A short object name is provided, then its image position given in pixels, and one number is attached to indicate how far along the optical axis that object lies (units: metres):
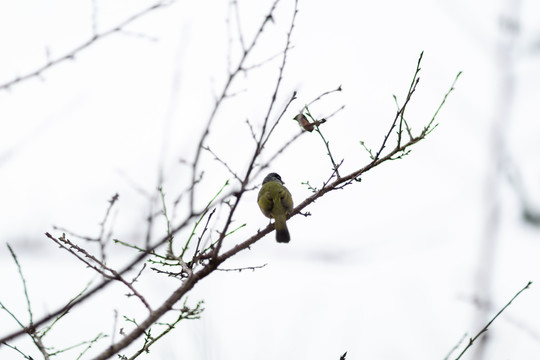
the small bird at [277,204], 12.14
